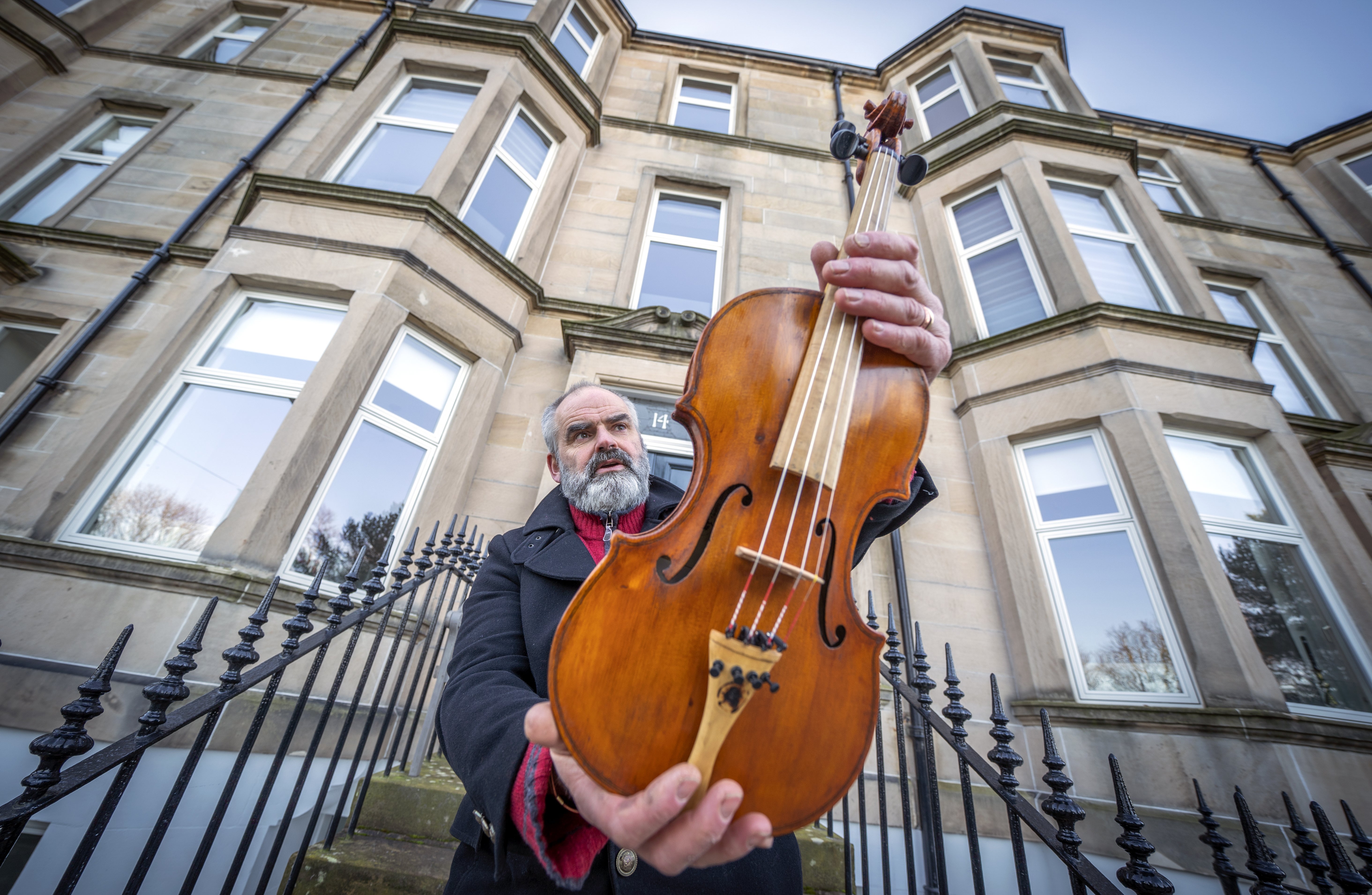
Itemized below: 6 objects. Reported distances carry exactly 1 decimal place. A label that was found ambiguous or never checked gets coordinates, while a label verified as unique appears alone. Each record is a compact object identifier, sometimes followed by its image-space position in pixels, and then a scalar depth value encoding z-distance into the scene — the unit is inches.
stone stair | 76.3
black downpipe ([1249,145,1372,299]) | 292.2
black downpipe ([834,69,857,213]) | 263.4
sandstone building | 133.3
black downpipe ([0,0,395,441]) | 162.4
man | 27.3
